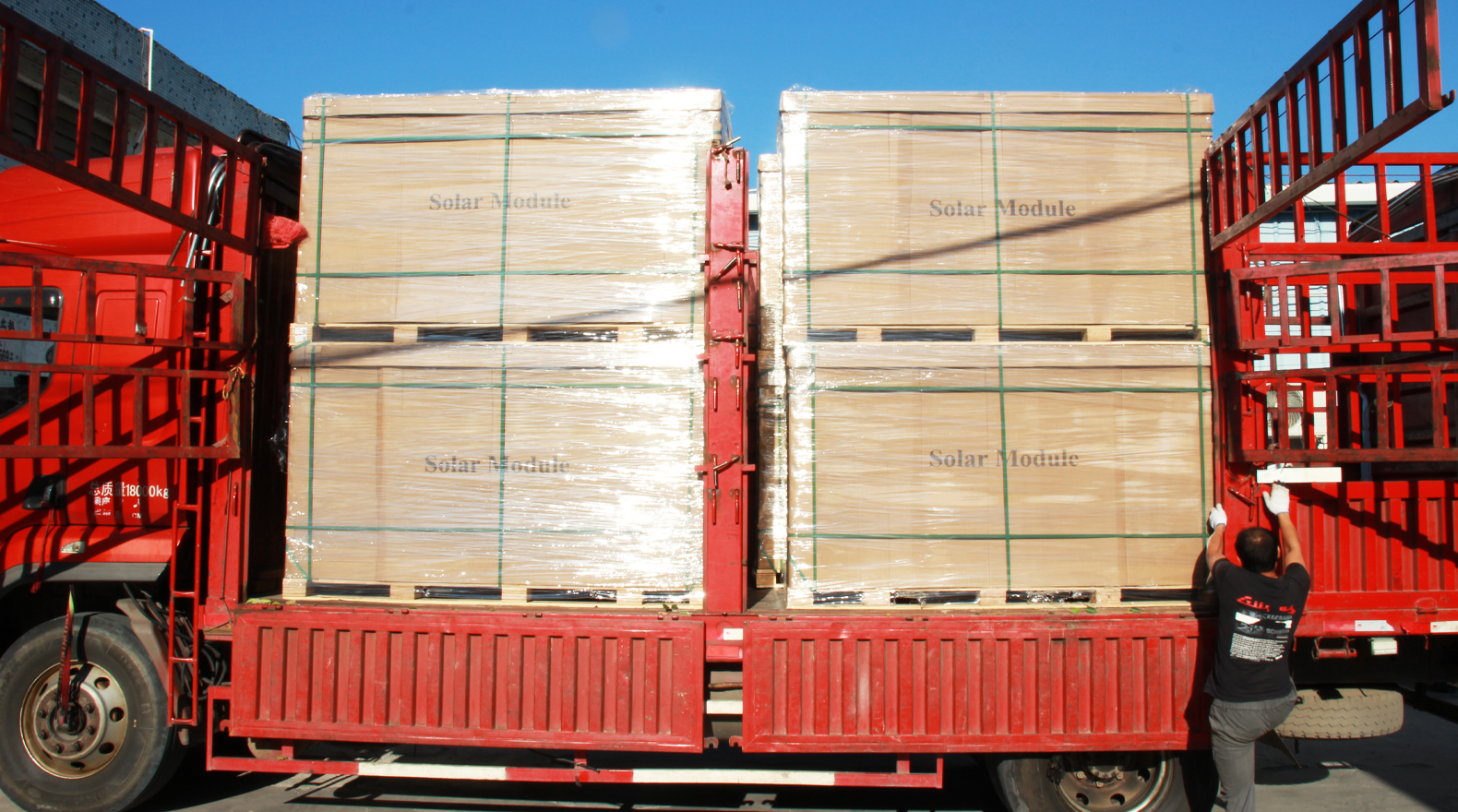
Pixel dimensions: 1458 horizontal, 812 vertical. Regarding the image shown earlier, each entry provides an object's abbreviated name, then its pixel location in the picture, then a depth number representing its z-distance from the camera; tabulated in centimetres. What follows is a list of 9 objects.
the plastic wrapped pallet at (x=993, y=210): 421
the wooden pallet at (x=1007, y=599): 412
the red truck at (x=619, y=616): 395
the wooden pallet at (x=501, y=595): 414
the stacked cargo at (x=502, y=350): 415
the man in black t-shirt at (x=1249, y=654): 375
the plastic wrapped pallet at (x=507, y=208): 425
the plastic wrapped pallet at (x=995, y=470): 412
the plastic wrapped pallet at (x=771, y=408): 478
